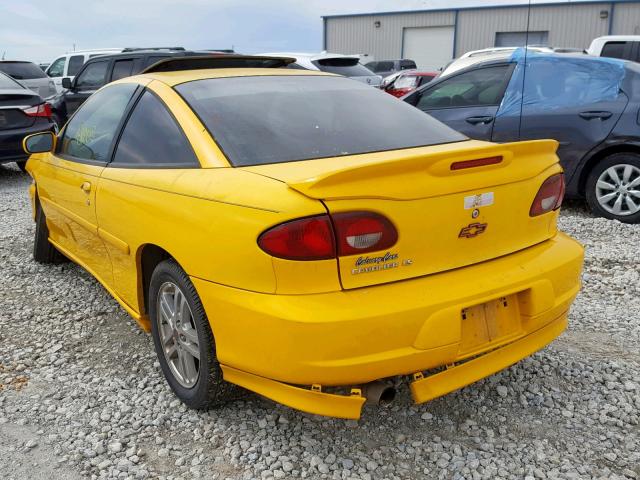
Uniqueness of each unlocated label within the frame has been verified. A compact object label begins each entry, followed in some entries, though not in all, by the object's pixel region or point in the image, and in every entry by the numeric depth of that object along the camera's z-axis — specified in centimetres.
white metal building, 2889
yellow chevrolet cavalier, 207
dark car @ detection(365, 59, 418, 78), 2668
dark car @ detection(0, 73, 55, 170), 827
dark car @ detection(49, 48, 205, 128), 995
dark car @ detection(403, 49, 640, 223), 552
